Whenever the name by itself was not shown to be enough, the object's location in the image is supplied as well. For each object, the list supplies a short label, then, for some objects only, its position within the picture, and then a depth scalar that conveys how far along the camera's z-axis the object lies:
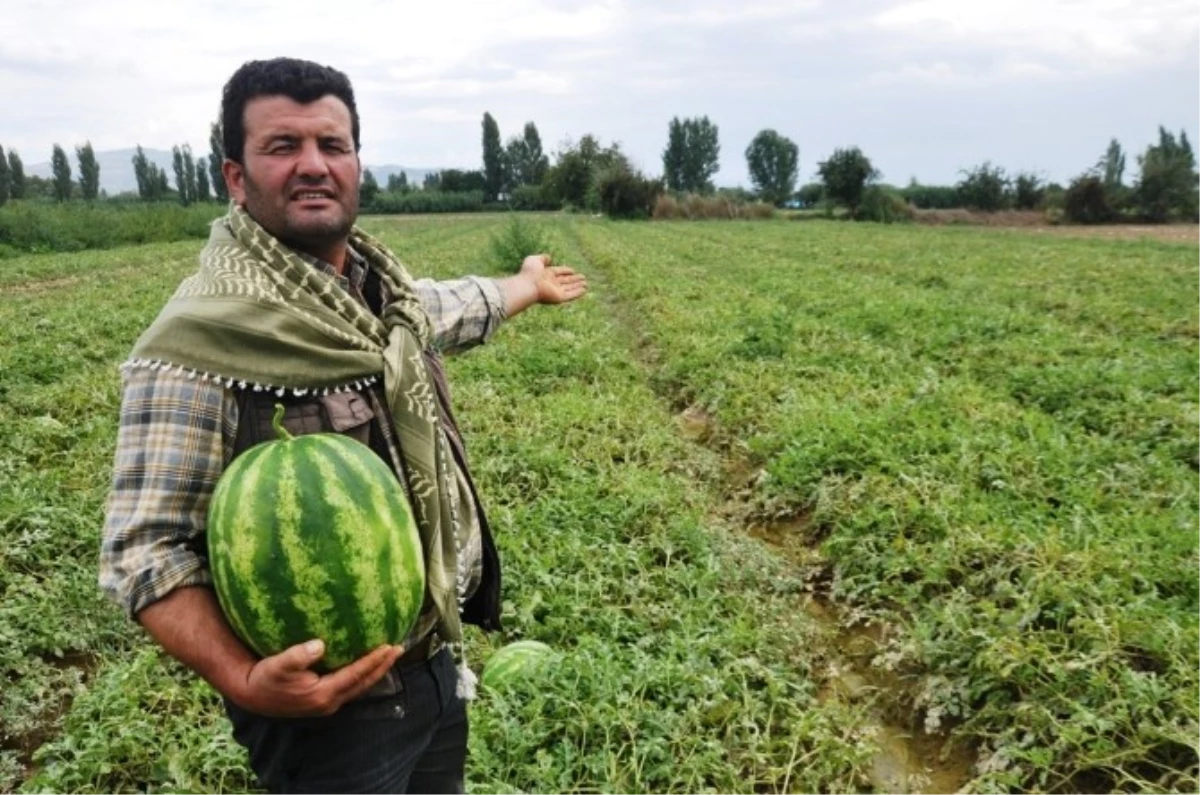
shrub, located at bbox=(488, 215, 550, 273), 19.58
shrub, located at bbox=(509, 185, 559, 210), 75.50
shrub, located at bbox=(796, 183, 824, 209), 73.81
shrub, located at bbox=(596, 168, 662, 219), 56.00
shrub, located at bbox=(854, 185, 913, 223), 51.28
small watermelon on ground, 3.59
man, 1.51
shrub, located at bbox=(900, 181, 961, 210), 65.38
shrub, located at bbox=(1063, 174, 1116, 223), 46.12
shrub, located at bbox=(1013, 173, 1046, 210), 54.19
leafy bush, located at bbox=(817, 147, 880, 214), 53.19
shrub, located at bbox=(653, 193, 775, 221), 56.12
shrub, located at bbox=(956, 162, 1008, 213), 55.69
